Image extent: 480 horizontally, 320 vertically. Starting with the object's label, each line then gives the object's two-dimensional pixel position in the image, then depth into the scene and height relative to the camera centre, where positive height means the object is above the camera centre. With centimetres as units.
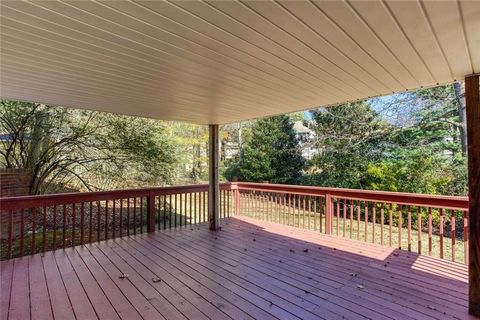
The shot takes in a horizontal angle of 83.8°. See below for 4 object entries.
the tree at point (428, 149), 773 +40
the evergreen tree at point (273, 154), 1137 +44
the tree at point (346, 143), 941 +73
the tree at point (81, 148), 671 +52
